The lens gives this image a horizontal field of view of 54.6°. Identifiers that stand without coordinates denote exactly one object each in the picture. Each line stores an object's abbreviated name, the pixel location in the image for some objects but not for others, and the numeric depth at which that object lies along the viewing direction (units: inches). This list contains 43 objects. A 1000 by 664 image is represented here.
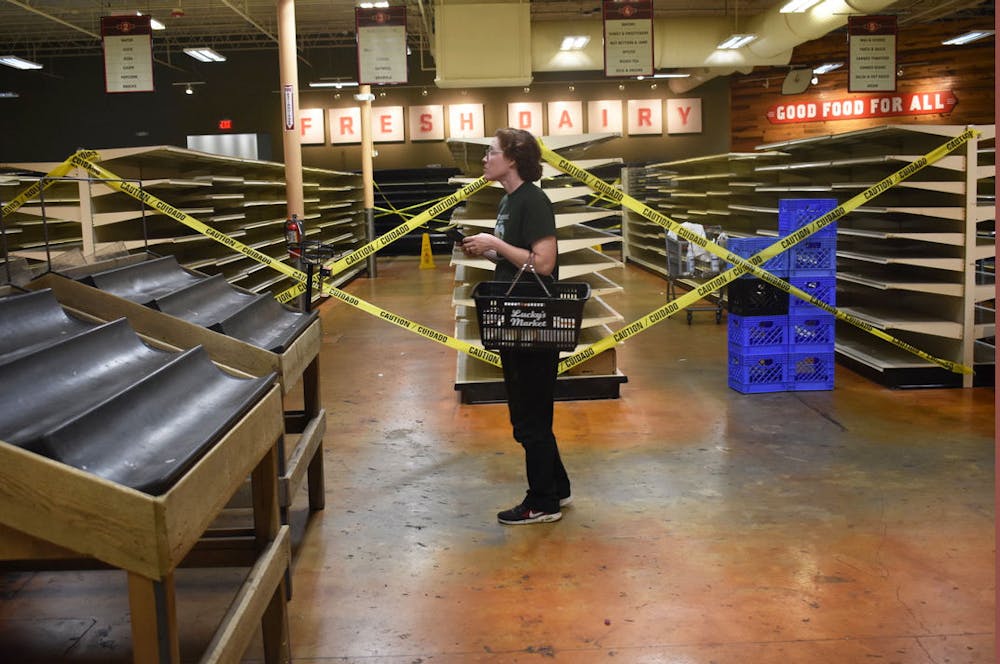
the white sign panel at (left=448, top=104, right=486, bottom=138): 849.5
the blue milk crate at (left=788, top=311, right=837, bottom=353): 255.1
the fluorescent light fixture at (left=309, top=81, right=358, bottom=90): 791.7
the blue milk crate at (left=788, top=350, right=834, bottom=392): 258.4
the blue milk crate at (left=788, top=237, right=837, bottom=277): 261.7
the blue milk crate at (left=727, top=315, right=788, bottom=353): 253.1
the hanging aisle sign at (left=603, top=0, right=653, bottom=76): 488.4
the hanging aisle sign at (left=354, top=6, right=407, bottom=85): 461.1
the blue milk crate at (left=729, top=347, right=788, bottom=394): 257.4
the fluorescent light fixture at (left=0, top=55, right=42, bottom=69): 695.9
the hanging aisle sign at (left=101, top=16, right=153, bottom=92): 518.3
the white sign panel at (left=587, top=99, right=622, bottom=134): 852.0
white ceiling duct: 535.2
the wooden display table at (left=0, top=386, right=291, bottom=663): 65.1
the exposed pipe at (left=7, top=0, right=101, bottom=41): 592.6
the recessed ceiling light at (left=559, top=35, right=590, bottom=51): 604.7
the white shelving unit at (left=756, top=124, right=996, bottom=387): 248.7
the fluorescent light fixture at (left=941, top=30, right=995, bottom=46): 635.5
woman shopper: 153.6
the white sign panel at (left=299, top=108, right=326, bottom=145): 859.4
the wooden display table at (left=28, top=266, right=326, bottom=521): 120.3
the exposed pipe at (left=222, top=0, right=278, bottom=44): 631.6
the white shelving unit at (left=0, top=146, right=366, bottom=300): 246.2
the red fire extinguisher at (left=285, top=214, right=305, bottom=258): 273.9
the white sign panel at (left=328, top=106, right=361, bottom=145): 859.4
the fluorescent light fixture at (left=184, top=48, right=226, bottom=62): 726.1
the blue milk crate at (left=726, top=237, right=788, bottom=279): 258.8
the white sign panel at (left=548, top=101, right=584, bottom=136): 844.6
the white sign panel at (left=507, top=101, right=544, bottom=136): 849.0
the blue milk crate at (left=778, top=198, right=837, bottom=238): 263.1
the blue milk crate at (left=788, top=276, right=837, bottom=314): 259.8
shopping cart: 391.2
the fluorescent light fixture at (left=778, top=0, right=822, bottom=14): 507.4
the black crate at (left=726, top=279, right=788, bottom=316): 251.3
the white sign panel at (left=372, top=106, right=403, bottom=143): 858.8
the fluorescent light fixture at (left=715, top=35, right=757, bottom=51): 581.9
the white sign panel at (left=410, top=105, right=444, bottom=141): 854.5
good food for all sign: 709.9
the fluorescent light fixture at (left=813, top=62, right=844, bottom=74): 717.5
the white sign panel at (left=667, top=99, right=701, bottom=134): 864.9
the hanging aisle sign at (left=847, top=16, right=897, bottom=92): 518.6
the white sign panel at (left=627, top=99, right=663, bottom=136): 859.4
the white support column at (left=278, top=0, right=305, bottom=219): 359.6
